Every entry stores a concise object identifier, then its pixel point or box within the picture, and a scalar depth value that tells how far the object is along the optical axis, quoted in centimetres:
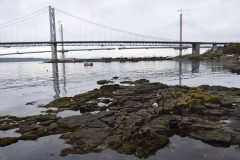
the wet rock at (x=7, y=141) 988
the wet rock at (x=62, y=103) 1688
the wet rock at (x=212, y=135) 941
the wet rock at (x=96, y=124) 1159
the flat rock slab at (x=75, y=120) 1208
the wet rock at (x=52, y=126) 1163
